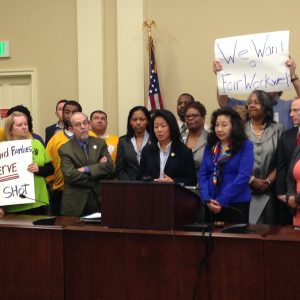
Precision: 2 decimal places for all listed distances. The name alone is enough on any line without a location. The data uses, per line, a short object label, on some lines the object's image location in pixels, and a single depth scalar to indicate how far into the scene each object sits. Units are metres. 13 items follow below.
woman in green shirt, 3.84
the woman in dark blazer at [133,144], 4.34
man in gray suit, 4.07
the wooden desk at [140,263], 2.68
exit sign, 7.03
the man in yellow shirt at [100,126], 4.96
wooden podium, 2.81
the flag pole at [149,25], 6.39
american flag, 6.24
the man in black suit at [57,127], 5.53
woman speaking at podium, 3.86
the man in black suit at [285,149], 3.82
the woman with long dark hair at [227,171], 3.52
